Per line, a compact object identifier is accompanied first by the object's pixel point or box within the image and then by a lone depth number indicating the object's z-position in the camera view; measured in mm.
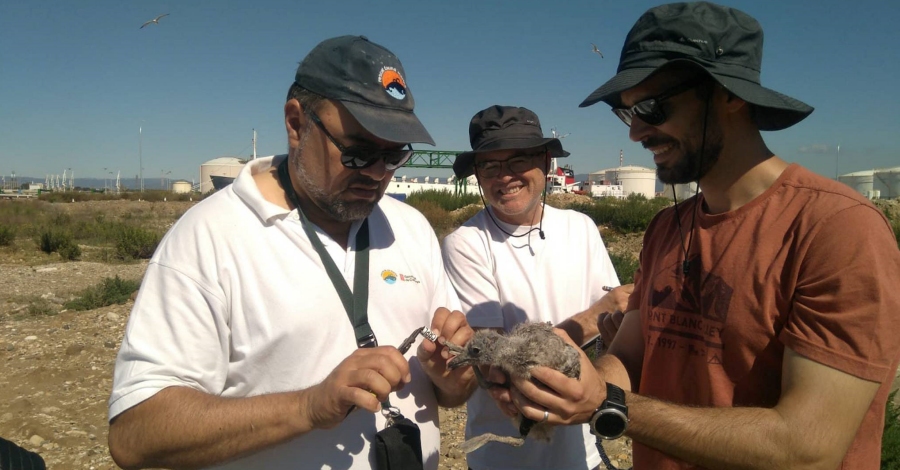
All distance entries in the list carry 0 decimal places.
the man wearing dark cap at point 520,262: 3260
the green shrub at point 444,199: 33875
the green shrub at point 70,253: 19469
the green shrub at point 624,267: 11273
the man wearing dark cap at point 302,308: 1868
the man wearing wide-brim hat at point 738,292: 1710
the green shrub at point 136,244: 19500
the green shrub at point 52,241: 20328
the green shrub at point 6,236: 21312
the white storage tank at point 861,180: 47625
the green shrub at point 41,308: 11242
